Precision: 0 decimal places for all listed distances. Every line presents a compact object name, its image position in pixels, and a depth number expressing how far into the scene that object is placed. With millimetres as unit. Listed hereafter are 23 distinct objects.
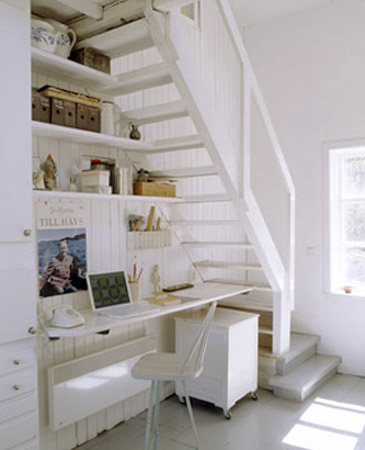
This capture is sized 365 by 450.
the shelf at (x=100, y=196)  2175
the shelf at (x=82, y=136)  2182
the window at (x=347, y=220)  4277
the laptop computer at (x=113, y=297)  2605
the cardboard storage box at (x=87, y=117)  2385
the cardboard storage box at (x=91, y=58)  2469
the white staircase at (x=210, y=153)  2363
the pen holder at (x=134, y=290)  2924
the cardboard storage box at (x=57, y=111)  2264
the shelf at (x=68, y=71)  2164
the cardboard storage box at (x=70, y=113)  2316
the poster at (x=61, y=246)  2525
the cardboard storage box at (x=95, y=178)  2502
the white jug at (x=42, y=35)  2150
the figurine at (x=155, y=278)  3391
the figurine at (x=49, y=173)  2404
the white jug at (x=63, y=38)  2277
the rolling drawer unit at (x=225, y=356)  3178
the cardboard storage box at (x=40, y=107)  2205
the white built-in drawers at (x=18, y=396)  1783
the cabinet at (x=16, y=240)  1775
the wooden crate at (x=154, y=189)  2890
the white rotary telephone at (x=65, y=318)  2240
